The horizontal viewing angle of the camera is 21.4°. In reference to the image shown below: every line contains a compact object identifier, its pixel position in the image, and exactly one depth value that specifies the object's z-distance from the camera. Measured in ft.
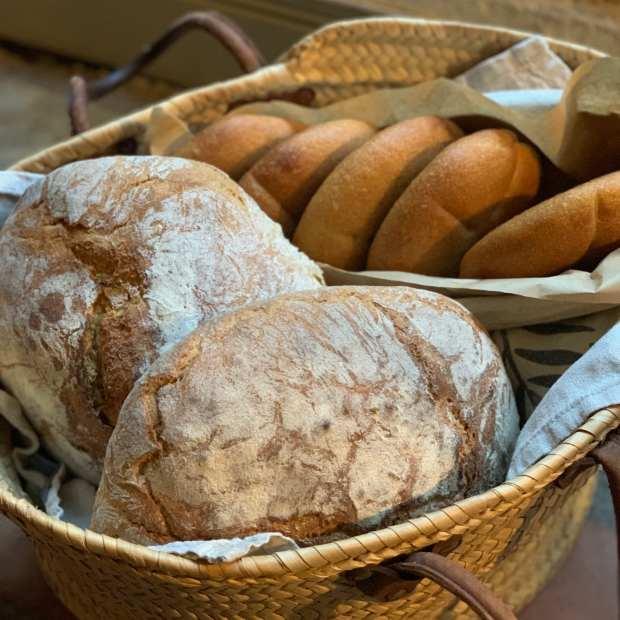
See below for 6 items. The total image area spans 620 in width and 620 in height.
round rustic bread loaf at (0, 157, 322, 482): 3.14
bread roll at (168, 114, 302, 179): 3.62
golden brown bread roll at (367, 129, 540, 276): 3.32
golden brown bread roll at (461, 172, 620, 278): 3.17
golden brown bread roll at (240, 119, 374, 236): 3.52
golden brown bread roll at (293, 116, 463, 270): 3.42
